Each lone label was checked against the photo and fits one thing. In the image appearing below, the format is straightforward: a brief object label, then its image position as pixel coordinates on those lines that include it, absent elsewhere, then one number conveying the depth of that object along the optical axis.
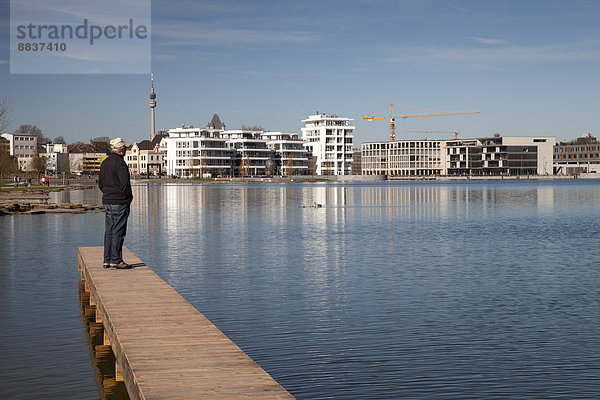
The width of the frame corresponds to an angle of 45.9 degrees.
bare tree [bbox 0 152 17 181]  97.88
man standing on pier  18.88
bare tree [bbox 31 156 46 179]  168.04
